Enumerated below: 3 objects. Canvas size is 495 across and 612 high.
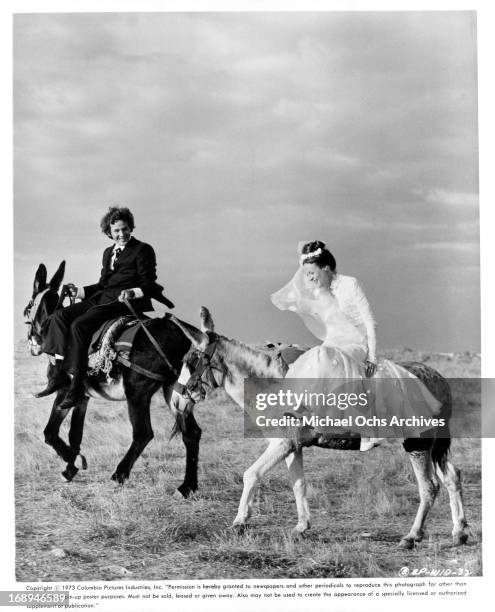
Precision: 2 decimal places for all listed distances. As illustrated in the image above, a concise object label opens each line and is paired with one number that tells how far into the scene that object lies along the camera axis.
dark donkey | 6.10
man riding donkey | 6.09
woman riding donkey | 5.43
